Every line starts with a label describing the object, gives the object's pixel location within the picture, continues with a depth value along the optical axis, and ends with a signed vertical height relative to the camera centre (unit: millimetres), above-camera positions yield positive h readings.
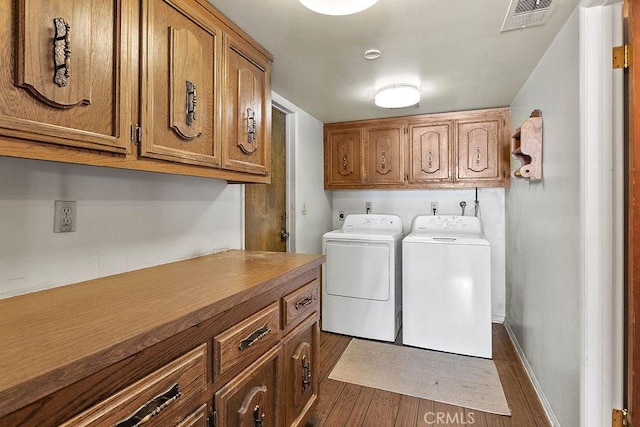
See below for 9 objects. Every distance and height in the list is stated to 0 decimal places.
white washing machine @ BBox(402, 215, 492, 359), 2592 -671
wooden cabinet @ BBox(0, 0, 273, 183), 811 +431
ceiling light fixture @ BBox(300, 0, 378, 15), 1252 +836
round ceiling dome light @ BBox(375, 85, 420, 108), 2363 +898
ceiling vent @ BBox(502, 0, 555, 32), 1423 +953
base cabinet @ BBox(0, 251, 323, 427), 662 -432
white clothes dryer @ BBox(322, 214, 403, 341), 2895 -662
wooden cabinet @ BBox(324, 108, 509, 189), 3012 +641
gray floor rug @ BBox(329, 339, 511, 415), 2041 -1169
